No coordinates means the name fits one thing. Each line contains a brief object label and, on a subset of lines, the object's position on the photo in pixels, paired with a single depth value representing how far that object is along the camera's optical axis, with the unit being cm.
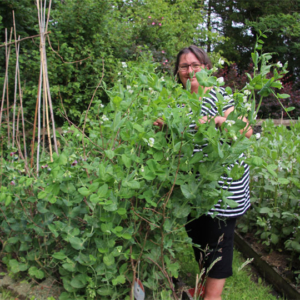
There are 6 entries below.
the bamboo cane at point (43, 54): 192
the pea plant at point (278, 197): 238
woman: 182
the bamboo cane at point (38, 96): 201
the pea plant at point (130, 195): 128
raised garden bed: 224
